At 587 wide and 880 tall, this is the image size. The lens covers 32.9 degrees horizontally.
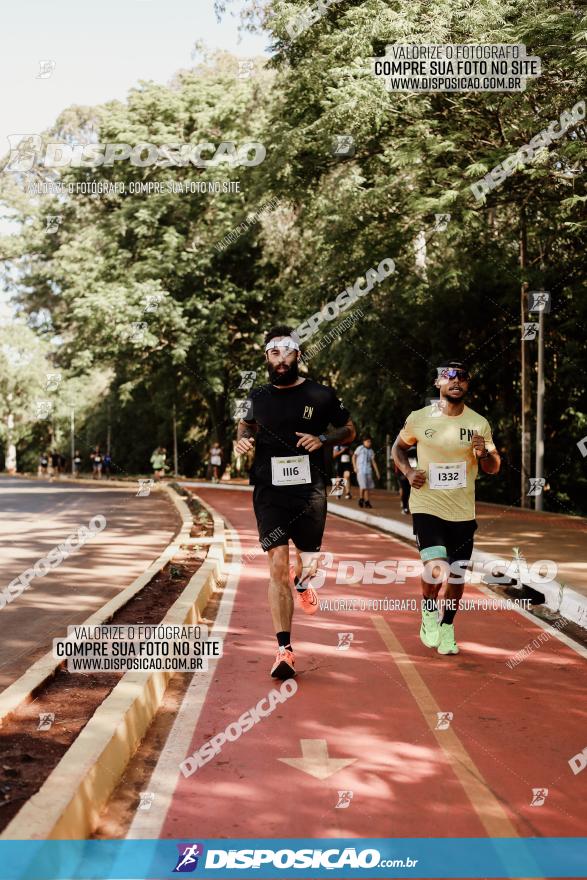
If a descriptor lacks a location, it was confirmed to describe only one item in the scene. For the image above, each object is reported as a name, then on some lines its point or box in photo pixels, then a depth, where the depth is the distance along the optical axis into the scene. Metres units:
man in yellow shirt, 7.35
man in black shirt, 6.77
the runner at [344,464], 28.44
